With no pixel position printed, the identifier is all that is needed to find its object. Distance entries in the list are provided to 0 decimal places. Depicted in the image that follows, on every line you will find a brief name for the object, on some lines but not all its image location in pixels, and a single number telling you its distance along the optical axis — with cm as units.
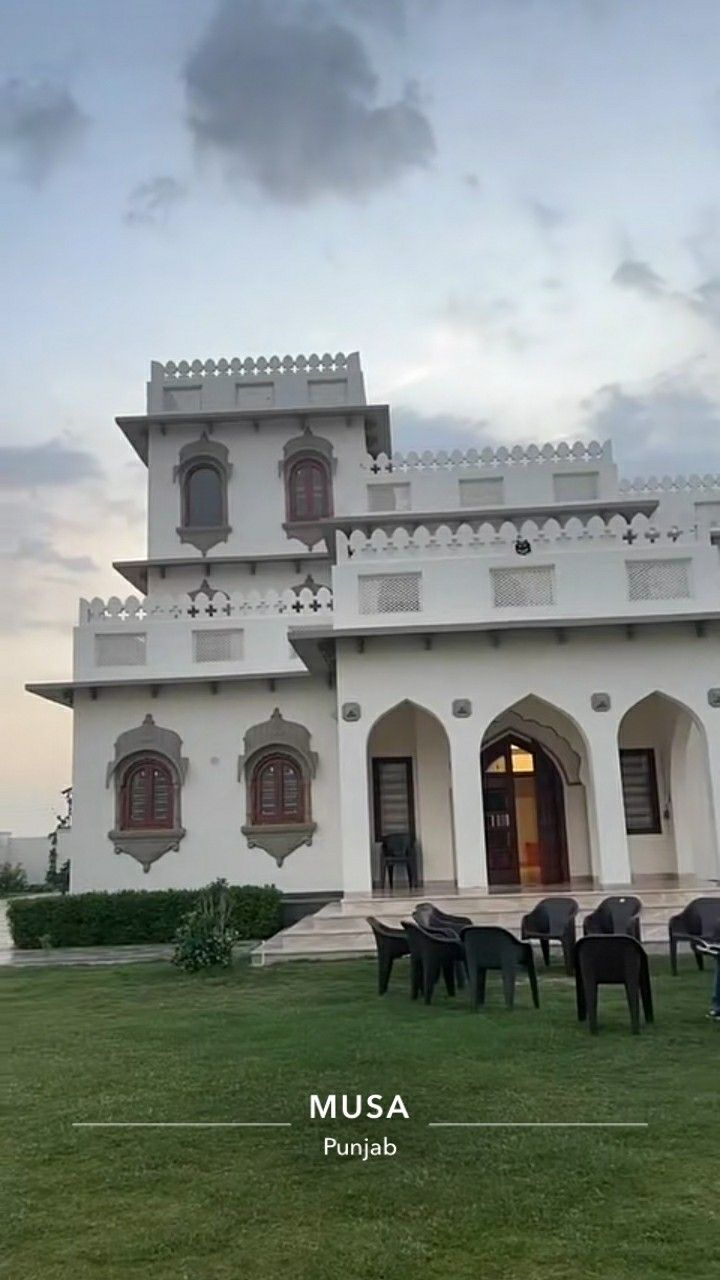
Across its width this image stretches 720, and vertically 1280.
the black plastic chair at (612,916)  919
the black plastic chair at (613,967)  645
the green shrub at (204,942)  1019
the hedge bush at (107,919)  1421
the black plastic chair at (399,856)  1443
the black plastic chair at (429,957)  771
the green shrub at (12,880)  3466
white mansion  1294
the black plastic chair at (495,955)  739
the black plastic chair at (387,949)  827
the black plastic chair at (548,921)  944
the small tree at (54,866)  3059
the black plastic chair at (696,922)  895
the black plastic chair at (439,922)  852
